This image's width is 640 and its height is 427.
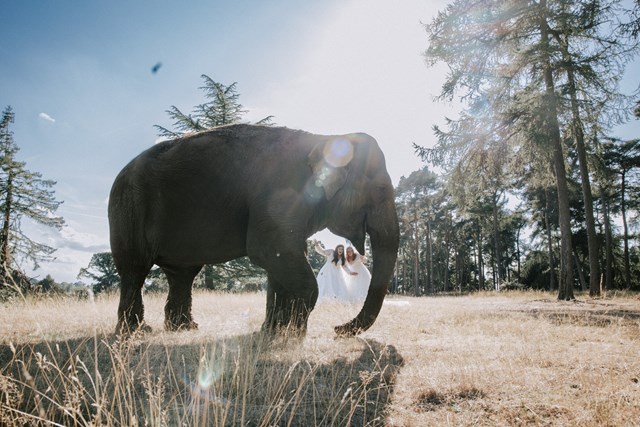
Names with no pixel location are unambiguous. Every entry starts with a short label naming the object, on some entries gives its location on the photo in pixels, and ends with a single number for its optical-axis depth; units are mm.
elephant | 4789
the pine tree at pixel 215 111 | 20719
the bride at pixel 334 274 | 14727
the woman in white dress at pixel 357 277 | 14484
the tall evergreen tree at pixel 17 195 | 22703
